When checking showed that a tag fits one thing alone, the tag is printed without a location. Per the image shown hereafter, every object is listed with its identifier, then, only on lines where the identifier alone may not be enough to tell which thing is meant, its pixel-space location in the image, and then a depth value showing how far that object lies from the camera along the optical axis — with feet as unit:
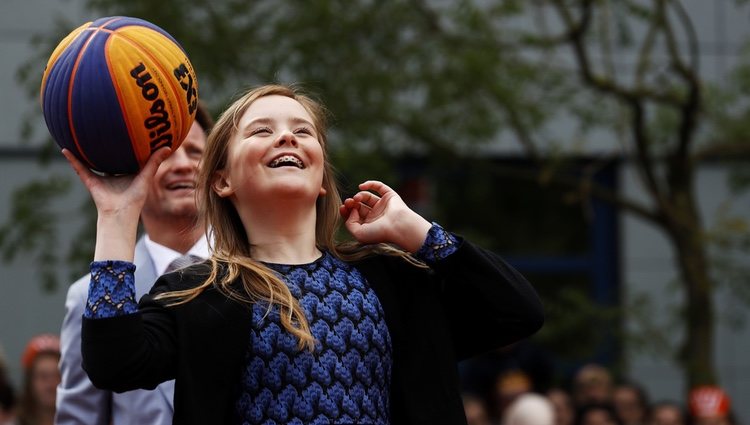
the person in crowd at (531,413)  50.39
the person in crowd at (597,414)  62.51
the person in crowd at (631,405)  65.47
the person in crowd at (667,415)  62.26
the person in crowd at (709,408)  61.95
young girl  21.05
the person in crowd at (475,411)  62.67
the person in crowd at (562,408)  65.32
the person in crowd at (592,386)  66.85
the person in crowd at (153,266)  26.66
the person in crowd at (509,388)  67.11
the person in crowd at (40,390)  49.96
